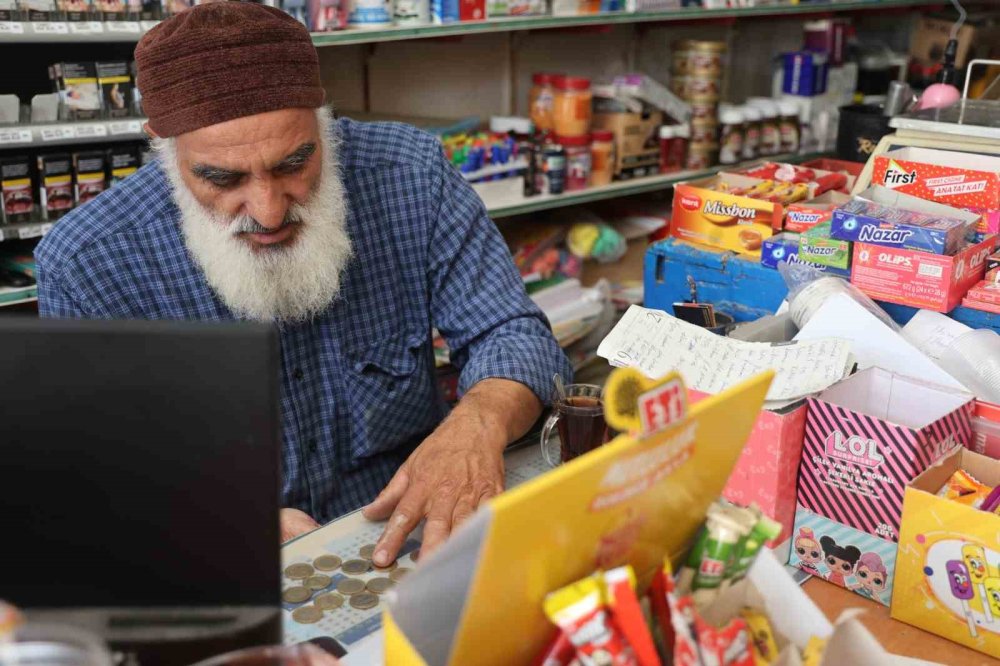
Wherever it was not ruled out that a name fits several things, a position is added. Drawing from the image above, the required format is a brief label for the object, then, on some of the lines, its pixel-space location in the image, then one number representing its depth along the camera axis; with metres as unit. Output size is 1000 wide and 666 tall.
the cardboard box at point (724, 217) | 1.98
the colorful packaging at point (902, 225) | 1.54
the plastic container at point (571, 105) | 3.03
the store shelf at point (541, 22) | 2.35
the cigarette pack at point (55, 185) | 2.17
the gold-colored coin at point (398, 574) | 1.15
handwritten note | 1.23
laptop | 0.65
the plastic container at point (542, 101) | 3.10
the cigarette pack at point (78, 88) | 2.13
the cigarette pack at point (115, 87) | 2.18
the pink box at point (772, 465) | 1.14
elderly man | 1.43
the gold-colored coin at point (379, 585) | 1.12
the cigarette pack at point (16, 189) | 2.12
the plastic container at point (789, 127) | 3.55
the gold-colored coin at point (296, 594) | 1.10
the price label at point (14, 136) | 2.02
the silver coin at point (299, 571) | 1.15
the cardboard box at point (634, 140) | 3.19
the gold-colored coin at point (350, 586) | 1.12
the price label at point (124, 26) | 2.10
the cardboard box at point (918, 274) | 1.52
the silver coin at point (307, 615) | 1.06
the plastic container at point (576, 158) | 3.05
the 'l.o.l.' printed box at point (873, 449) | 1.10
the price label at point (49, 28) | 1.99
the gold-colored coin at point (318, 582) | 1.12
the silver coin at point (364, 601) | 1.08
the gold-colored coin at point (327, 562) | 1.17
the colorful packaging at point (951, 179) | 1.77
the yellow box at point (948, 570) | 1.02
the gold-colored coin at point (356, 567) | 1.16
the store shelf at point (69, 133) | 2.04
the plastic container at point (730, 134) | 3.38
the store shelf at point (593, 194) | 2.83
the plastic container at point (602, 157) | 3.15
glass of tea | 1.26
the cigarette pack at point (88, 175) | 2.21
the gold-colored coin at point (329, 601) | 1.08
